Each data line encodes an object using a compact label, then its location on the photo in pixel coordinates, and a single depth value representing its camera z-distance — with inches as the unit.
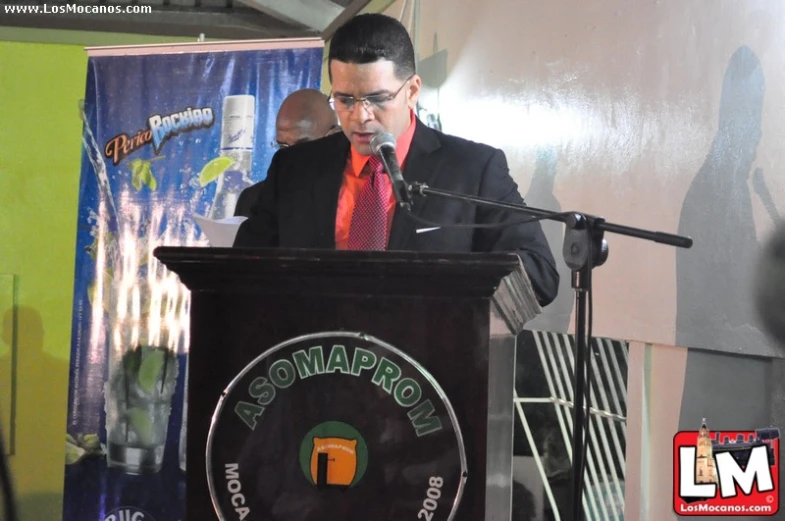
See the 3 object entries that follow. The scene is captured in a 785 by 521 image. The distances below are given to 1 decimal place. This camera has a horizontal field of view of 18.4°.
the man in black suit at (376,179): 199.7
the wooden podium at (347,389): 170.0
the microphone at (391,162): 185.4
